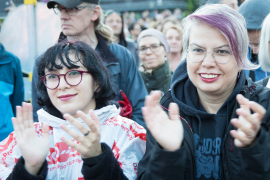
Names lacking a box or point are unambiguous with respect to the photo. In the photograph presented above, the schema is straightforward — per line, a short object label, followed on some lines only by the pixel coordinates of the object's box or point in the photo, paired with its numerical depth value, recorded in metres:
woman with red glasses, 1.65
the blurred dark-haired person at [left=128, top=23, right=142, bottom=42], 8.13
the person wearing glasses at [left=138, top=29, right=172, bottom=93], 3.93
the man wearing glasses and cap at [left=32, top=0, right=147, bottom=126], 2.83
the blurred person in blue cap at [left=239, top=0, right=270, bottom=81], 3.17
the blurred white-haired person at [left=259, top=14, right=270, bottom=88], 2.52
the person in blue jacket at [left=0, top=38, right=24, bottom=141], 3.22
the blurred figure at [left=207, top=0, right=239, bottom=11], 3.61
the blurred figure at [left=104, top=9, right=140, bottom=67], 5.42
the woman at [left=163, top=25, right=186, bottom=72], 4.84
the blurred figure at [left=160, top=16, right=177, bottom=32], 5.07
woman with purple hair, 1.53
